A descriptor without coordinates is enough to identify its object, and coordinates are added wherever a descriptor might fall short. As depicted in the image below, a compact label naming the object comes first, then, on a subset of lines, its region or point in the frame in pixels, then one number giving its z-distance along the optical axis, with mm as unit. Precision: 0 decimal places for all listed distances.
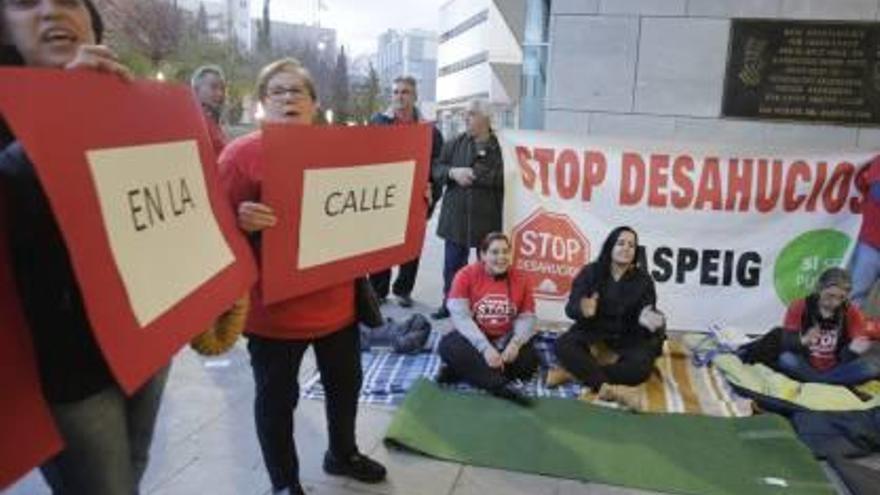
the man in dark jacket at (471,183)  5531
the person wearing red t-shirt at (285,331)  2346
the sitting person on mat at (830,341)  4418
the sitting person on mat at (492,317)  4430
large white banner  5551
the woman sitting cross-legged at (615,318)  4535
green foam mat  3408
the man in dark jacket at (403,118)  5832
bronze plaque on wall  5824
